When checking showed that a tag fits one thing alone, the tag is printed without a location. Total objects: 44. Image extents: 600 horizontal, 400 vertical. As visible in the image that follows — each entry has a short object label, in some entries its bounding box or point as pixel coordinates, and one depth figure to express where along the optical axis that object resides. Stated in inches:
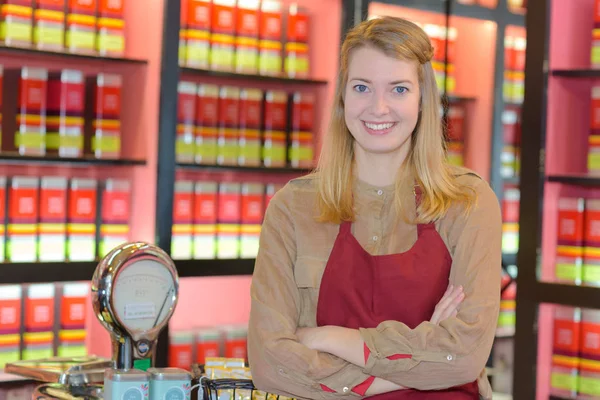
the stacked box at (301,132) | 176.2
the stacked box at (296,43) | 175.3
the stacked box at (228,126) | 168.4
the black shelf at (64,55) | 145.7
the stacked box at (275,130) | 173.6
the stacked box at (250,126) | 170.7
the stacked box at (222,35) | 166.6
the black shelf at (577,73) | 152.8
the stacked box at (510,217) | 201.6
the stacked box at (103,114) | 153.6
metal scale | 75.8
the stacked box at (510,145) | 201.6
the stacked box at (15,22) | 145.3
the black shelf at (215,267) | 157.8
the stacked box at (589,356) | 151.6
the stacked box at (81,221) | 151.3
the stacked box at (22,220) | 145.4
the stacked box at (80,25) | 151.7
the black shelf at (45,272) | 139.7
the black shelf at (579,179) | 151.7
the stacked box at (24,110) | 145.1
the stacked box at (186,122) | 162.7
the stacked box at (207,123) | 165.0
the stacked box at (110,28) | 154.6
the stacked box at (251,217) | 171.5
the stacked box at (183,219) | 163.6
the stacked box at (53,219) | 148.6
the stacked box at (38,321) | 147.2
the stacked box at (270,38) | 172.2
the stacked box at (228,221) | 169.0
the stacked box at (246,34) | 169.5
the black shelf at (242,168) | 161.9
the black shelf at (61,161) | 143.7
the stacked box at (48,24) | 148.8
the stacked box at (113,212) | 154.6
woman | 67.7
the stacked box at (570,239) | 153.9
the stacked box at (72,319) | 150.7
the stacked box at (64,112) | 149.3
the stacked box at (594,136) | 153.2
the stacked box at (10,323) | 144.6
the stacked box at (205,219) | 166.1
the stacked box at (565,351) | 154.2
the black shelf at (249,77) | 162.9
